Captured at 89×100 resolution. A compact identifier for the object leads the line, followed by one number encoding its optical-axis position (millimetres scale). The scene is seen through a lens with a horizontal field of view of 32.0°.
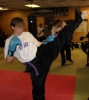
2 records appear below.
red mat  3141
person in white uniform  2143
